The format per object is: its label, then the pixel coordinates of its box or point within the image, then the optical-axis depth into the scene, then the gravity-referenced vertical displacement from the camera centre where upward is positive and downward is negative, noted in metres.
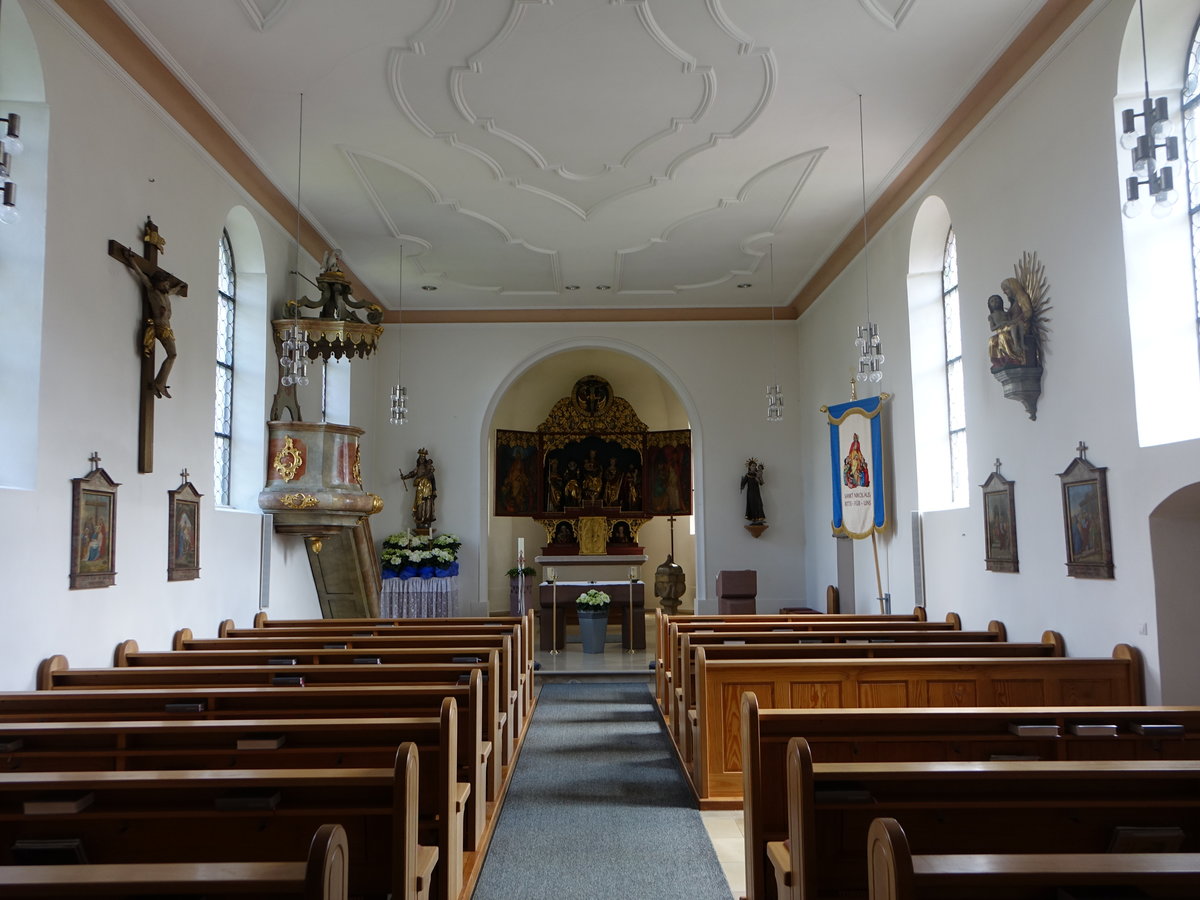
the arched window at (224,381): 8.62 +1.75
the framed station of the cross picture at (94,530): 5.69 +0.24
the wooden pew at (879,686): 5.38 -0.78
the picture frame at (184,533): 7.02 +0.26
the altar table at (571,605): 13.05 -0.68
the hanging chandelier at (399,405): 10.54 +1.79
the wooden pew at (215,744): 3.63 -0.71
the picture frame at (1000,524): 7.00 +0.21
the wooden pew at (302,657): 5.95 -0.60
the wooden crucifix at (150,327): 6.59 +1.72
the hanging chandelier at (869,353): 7.01 +1.53
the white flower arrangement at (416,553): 12.89 +0.13
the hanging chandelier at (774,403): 10.77 +1.78
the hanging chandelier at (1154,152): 3.35 +1.46
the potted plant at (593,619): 12.31 -0.79
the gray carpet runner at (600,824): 4.25 -1.47
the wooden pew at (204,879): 1.89 -0.66
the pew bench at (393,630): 7.75 -0.57
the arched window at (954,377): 8.70 +1.66
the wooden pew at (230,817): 2.81 -0.79
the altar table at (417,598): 12.95 -0.50
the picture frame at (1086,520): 5.73 +0.19
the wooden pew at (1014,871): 1.90 -0.67
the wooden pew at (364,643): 6.79 -0.60
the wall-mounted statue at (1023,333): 6.49 +1.54
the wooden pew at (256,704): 4.35 -0.66
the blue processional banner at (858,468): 10.02 +0.98
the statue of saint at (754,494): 13.84 +0.93
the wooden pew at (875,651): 5.94 -0.63
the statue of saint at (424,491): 13.59 +1.05
